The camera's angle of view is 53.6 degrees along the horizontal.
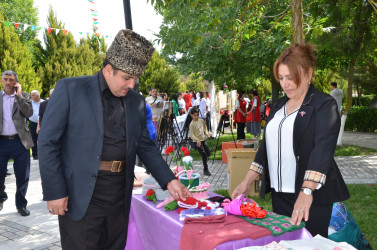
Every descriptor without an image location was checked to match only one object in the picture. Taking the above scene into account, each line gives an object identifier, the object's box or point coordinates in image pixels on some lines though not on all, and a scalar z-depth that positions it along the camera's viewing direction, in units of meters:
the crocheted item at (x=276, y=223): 2.62
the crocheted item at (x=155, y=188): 3.61
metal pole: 6.09
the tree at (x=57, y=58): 25.84
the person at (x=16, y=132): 6.25
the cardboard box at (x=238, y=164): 6.98
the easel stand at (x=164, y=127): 10.69
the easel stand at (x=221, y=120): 11.79
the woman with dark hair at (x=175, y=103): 17.19
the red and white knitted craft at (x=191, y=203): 3.14
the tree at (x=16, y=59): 22.39
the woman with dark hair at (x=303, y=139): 2.50
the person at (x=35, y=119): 12.16
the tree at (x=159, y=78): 39.06
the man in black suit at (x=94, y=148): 2.57
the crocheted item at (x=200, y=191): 3.47
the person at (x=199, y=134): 9.53
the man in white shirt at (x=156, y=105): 11.89
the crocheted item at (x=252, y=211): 2.81
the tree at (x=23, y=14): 41.72
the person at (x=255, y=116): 16.03
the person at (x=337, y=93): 13.82
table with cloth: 2.62
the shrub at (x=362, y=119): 19.69
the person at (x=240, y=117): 14.57
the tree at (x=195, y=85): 55.55
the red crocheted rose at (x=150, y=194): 3.64
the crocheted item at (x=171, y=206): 3.20
